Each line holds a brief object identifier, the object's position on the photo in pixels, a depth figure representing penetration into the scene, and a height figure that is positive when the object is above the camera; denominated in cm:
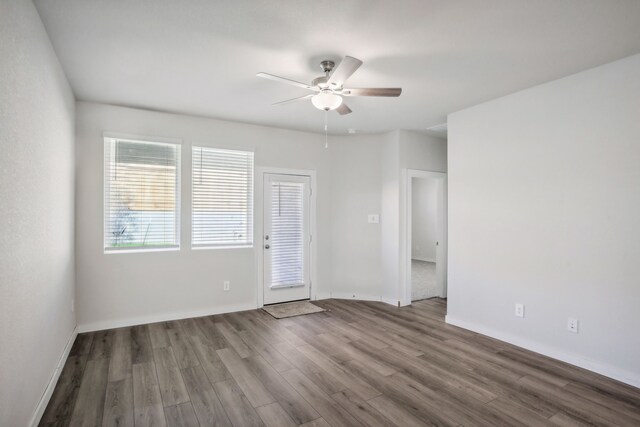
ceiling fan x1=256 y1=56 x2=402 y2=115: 270 +102
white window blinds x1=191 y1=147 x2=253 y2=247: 446 +22
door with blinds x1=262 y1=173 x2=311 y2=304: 493 -35
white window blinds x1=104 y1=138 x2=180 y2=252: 399 +24
